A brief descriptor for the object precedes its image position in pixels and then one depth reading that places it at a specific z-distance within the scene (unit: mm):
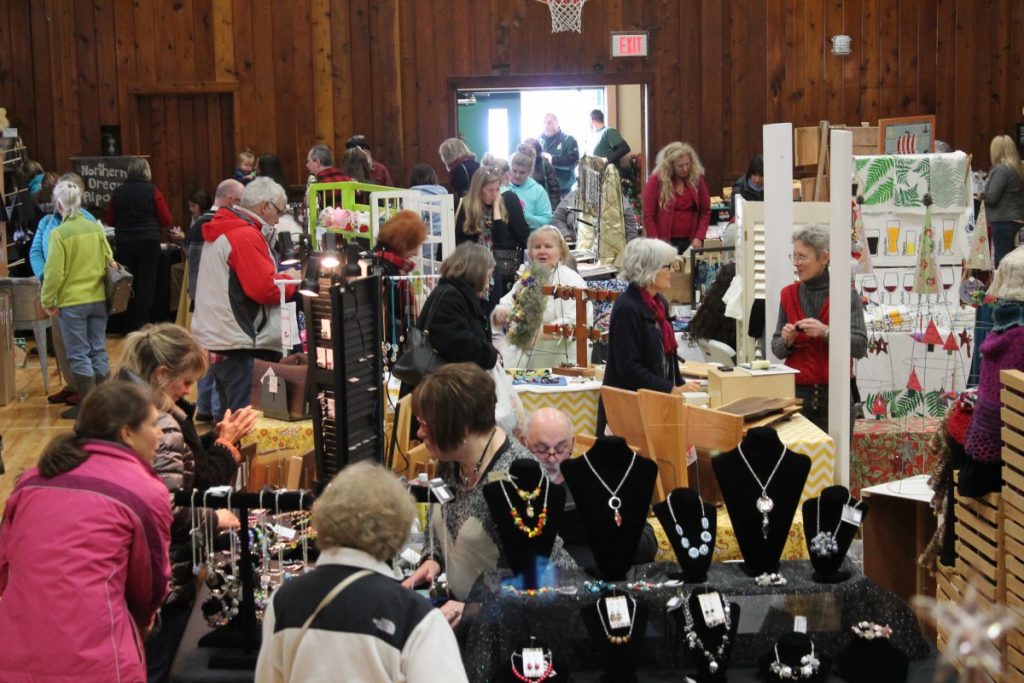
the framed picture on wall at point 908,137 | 11141
